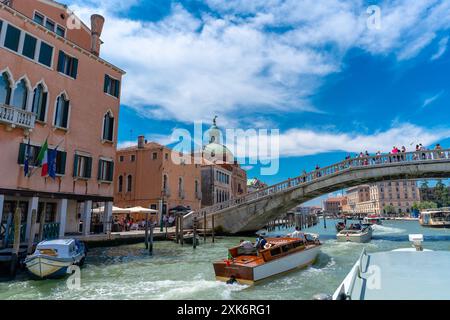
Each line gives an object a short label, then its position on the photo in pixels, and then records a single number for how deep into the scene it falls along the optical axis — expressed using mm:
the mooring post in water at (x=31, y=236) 10477
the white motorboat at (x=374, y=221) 54609
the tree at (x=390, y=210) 87400
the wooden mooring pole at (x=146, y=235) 16781
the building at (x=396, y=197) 91625
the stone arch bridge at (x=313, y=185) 19297
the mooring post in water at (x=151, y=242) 15161
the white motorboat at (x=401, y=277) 4262
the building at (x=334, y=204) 127875
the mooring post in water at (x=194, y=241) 18059
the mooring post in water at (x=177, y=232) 19280
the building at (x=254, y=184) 58938
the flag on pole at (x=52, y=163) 13500
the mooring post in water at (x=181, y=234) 18800
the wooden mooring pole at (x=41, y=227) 11306
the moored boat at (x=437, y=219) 39312
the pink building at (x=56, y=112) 12933
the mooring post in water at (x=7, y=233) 11586
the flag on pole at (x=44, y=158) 13344
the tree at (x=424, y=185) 91975
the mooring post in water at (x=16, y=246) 9250
